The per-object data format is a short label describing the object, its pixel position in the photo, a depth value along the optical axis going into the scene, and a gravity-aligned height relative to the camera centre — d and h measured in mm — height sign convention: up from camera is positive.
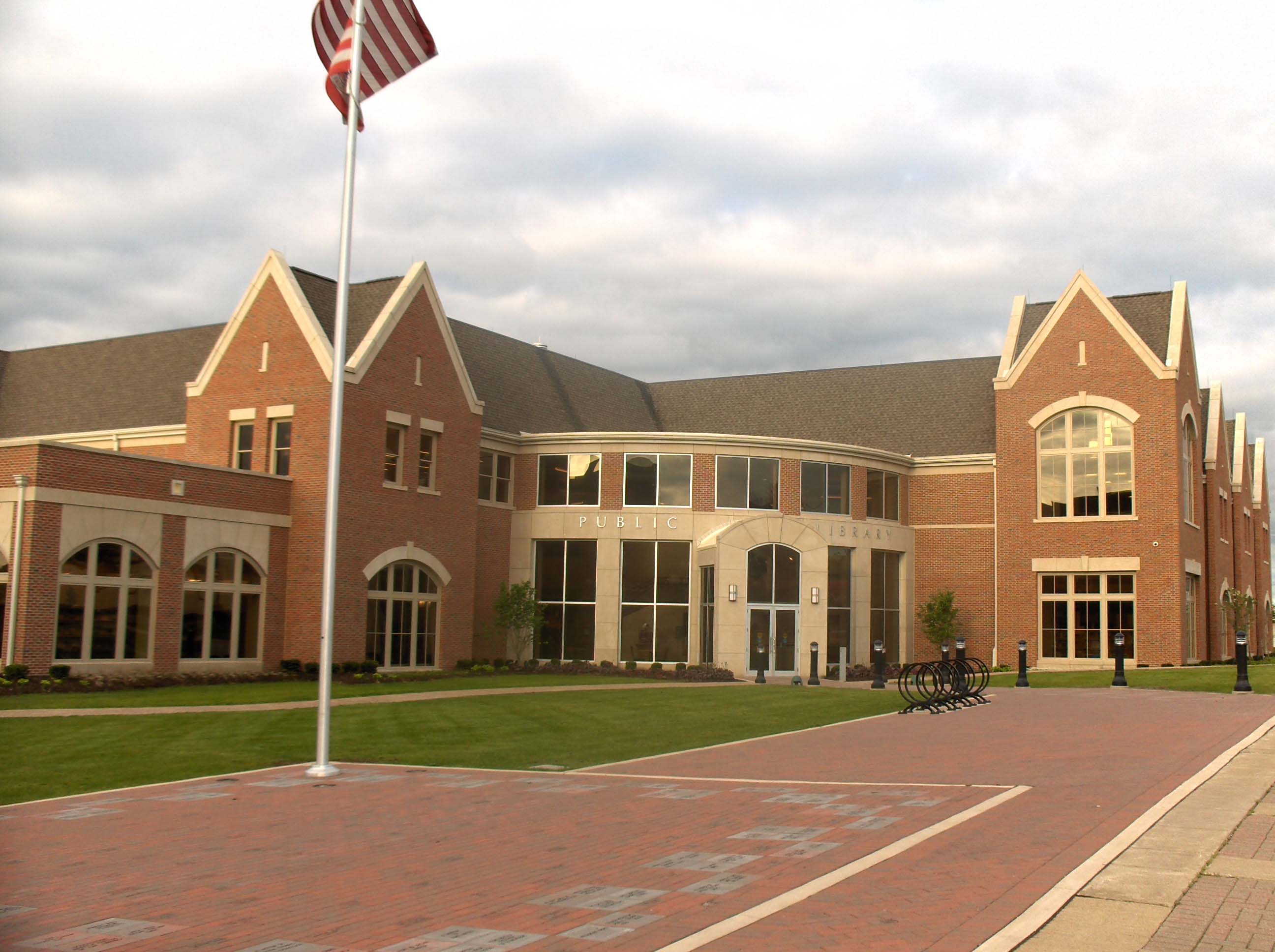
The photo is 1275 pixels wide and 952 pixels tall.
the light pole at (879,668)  30297 -1686
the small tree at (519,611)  38125 -515
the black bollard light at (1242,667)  24625 -1194
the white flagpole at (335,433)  13617 +1907
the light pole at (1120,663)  27875 -1314
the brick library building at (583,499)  28812 +2969
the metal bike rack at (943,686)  21531 -1593
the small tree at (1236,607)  47375 +110
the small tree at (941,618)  42125 -528
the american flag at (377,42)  15164 +7101
